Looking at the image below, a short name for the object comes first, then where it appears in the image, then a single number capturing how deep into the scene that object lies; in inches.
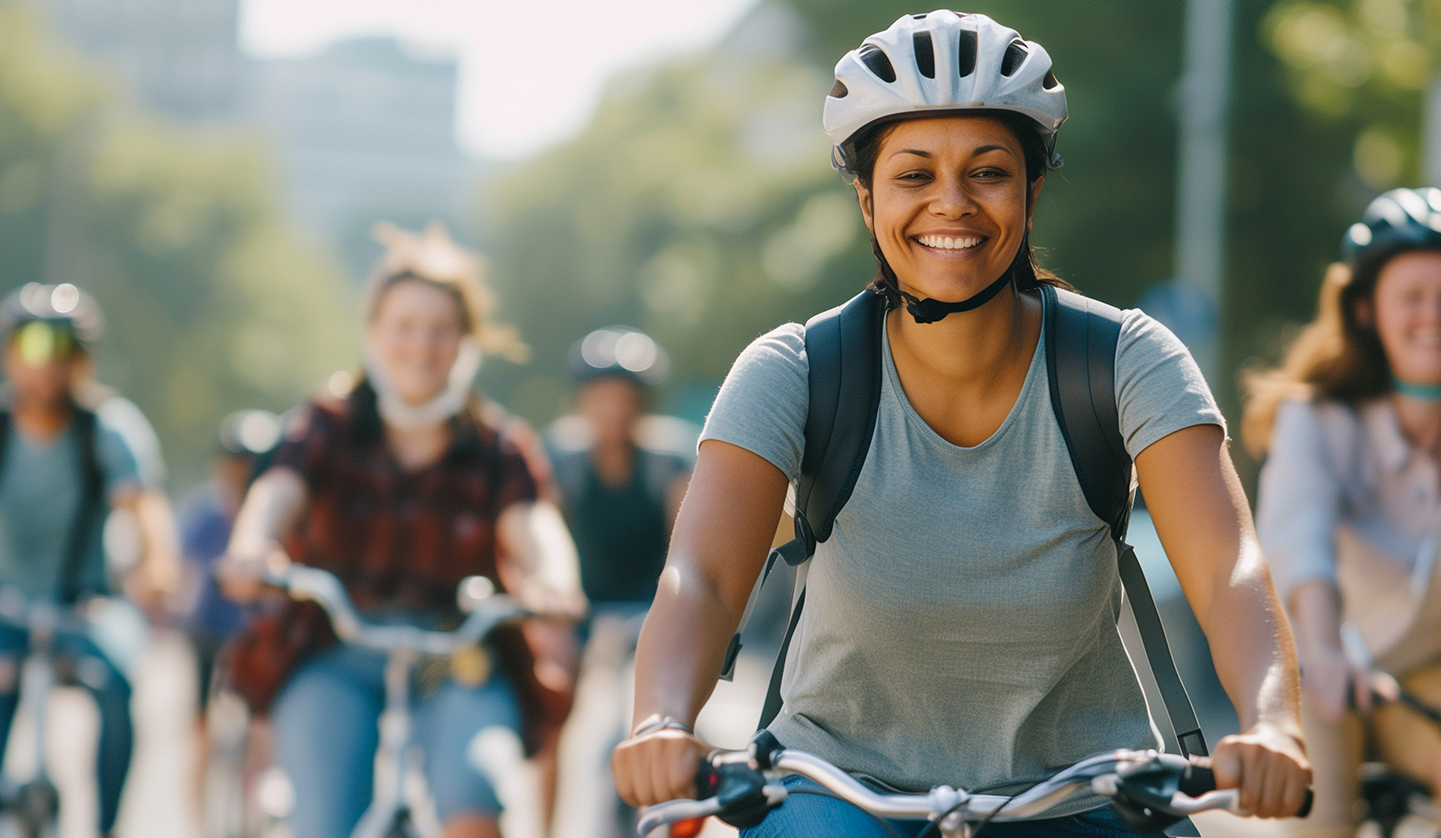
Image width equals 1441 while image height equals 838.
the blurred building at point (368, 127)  4355.3
